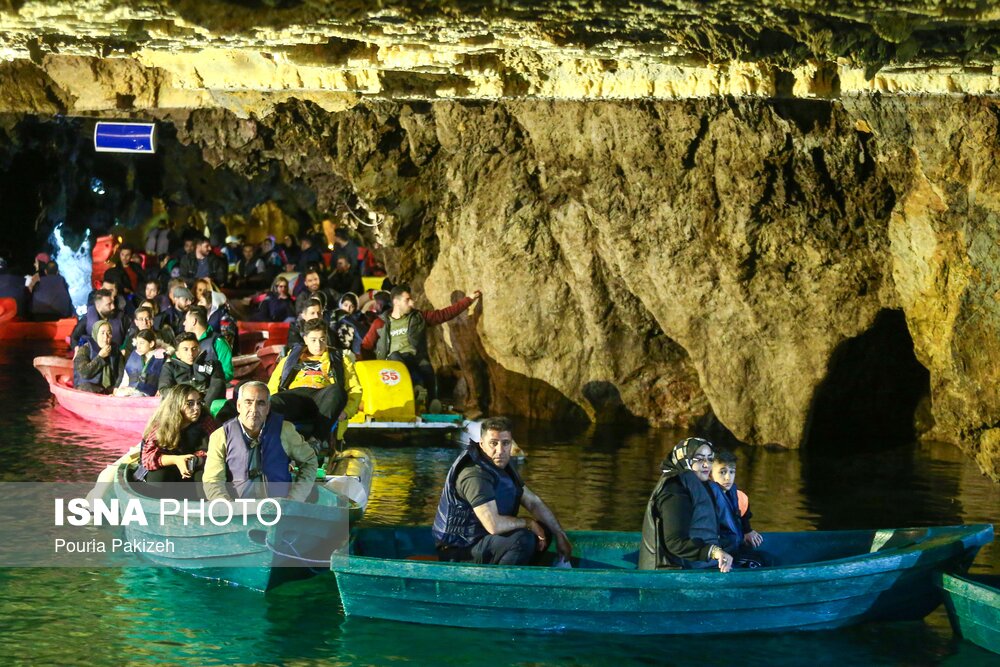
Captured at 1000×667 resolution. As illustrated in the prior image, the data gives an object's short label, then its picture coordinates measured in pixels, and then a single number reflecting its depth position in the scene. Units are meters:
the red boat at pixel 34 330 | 23.05
